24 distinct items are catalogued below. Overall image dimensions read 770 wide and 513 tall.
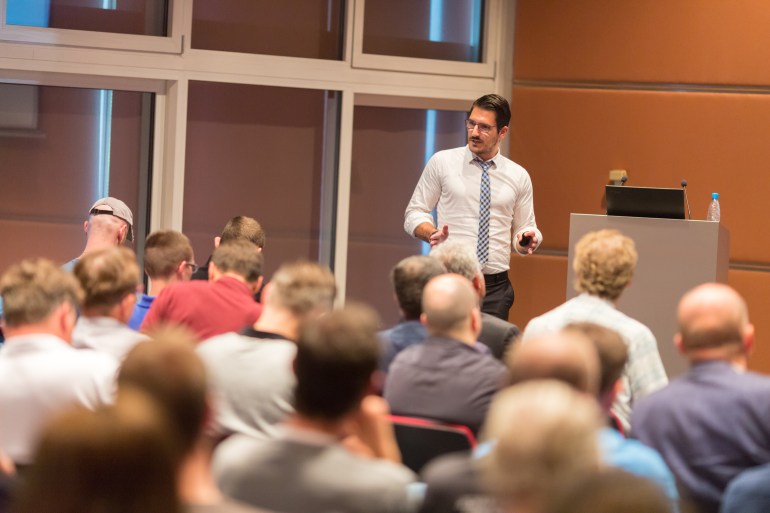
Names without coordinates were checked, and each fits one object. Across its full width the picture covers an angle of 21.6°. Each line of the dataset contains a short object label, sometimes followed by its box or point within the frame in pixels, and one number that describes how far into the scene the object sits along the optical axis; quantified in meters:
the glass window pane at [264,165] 12.68
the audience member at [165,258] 7.99
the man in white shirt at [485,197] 10.50
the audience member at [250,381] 5.50
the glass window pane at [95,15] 11.76
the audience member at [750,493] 4.26
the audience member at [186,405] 3.24
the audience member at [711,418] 4.80
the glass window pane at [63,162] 12.16
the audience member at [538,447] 2.85
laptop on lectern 9.61
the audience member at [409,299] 6.51
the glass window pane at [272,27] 12.48
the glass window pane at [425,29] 13.00
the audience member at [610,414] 4.22
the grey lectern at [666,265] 9.48
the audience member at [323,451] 3.68
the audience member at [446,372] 5.49
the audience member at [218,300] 6.94
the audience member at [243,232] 9.17
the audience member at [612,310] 6.25
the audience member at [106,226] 9.72
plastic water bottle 11.58
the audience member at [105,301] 5.92
